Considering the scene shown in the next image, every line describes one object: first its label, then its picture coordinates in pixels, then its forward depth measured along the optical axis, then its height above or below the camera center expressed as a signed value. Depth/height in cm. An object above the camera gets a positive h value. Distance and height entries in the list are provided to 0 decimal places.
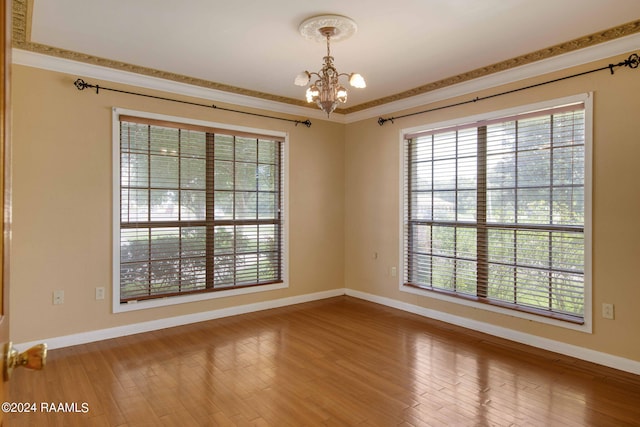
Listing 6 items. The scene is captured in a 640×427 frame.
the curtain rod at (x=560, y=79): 305 +123
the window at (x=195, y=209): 397 +6
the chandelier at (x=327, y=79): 279 +100
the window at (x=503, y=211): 345 +4
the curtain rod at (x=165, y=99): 364 +125
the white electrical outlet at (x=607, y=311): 319 -79
